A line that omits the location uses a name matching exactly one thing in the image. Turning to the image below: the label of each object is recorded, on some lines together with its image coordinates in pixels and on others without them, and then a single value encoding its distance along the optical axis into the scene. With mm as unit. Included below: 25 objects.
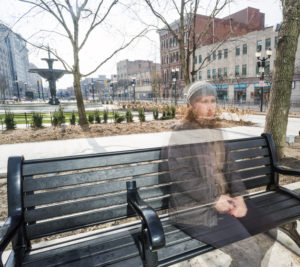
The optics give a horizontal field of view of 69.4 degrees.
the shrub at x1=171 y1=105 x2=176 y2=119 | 15602
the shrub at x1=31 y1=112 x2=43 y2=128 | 10648
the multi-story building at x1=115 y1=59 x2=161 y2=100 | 80625
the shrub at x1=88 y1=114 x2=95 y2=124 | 12945
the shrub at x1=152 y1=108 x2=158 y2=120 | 14822
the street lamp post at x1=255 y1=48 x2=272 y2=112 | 20052
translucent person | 1963
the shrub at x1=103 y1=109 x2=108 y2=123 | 12984
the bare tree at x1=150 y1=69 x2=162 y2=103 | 49719
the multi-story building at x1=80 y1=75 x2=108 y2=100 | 150350
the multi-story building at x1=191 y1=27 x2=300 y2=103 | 35625
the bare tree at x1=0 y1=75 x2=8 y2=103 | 54422
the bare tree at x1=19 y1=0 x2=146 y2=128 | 10352
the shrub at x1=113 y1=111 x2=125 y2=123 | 12711
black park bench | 1648
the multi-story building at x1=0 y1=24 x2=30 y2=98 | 97500
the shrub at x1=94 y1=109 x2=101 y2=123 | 12817
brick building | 49531
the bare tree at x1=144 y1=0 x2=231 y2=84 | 9069
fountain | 23000
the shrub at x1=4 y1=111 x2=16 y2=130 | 10250
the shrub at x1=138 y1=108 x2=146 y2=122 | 13043
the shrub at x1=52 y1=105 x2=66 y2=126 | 10750
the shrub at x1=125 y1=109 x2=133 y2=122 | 13055
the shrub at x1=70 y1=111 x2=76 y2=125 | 11703
